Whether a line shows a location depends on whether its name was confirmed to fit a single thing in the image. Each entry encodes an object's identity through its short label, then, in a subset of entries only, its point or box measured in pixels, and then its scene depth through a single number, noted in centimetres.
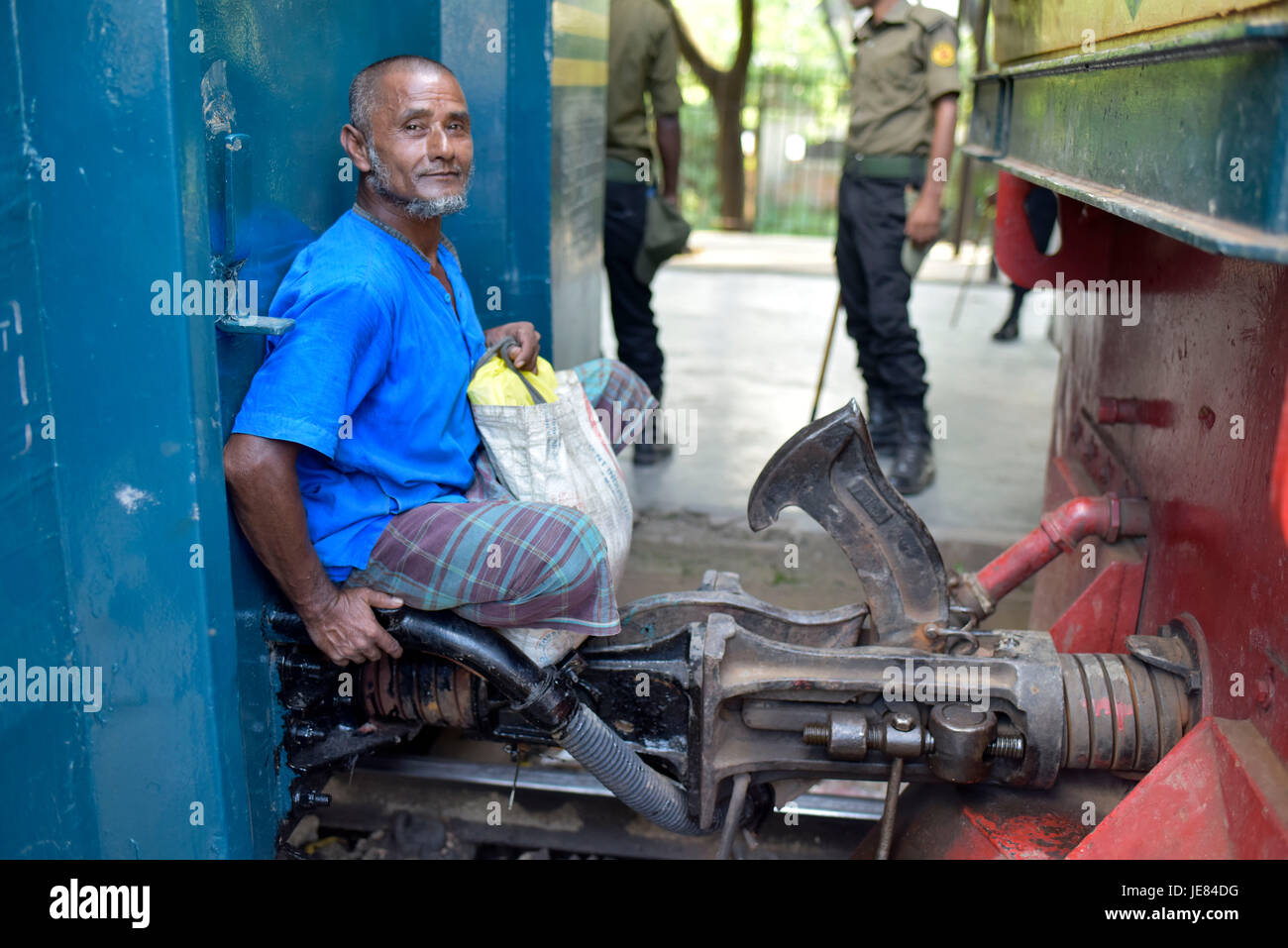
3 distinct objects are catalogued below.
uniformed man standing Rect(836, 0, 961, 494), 474
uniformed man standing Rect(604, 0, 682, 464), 509
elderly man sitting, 200
